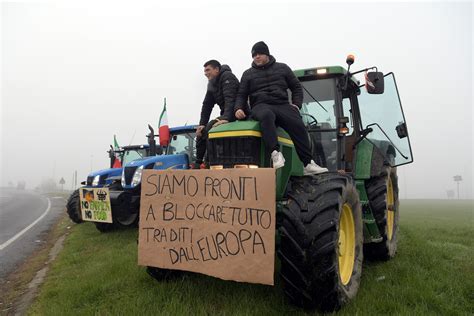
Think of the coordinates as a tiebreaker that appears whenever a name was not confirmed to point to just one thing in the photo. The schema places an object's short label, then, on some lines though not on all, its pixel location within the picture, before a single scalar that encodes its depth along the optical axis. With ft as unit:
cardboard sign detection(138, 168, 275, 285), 9.66
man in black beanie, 12.03
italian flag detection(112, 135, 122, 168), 38.37
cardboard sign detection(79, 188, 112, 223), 22.29
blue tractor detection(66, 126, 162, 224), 26.59
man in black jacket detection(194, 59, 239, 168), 13.29
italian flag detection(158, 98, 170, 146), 19.34
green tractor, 9.71
